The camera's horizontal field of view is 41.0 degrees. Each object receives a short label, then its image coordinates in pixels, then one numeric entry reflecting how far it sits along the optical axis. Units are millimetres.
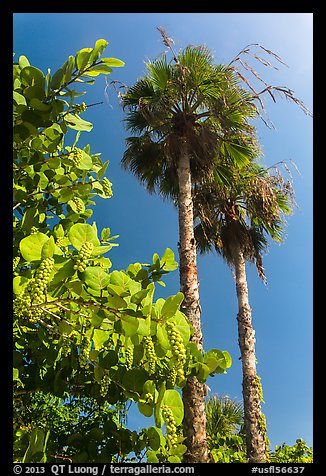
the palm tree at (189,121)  7984
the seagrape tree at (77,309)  1451
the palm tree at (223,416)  10837
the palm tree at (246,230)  9711
